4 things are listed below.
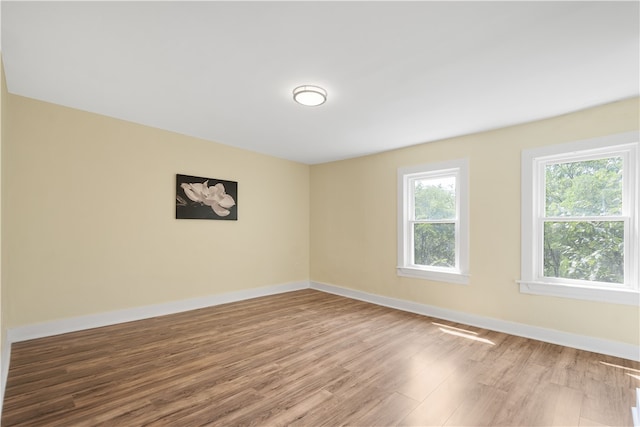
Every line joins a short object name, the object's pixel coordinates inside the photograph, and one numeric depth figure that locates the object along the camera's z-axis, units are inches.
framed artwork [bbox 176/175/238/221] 169.6
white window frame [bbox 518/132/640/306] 113.8
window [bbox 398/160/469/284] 159.0
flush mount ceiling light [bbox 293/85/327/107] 109.0
